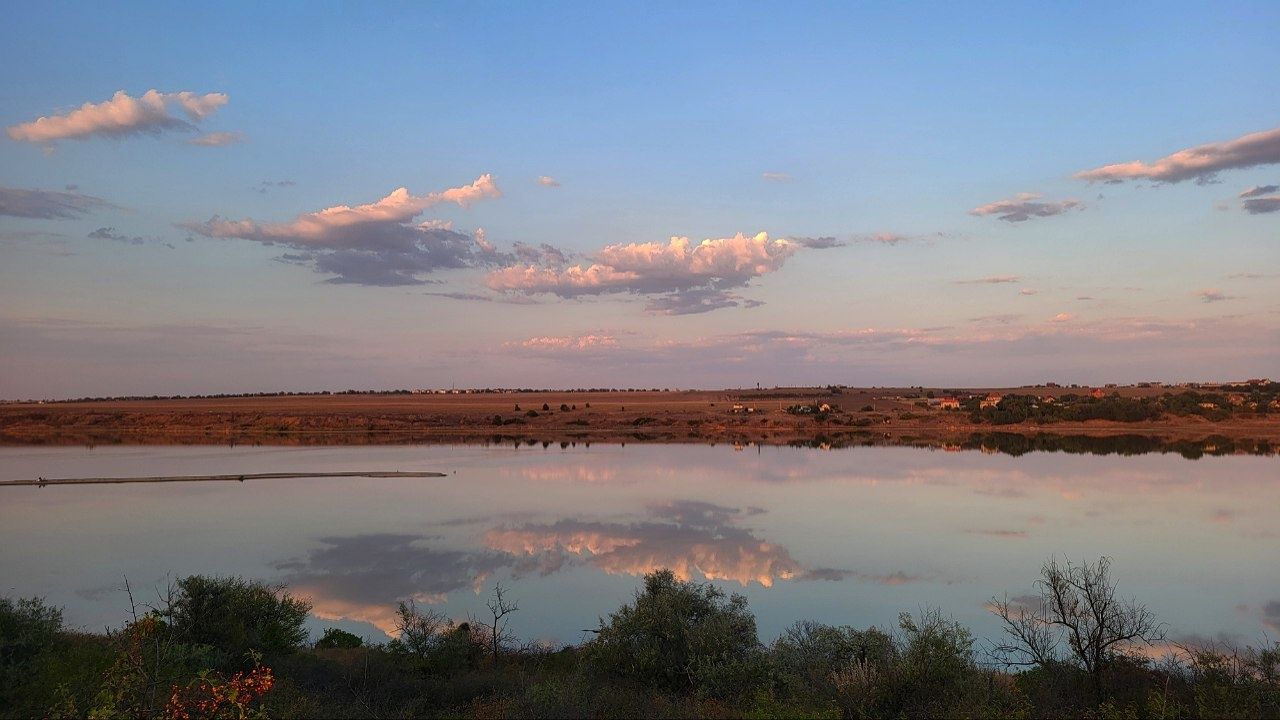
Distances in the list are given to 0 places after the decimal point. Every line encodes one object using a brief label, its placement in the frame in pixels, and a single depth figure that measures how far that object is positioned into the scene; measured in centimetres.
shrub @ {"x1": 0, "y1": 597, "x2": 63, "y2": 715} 907
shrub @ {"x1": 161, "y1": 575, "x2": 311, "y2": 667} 1211
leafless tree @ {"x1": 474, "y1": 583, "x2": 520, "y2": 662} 1354
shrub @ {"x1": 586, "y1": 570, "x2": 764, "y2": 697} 1131
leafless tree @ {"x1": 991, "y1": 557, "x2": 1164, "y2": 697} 1011
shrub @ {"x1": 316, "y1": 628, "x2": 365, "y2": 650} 1444
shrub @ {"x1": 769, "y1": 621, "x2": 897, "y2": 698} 1048
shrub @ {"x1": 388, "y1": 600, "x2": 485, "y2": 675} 1235
